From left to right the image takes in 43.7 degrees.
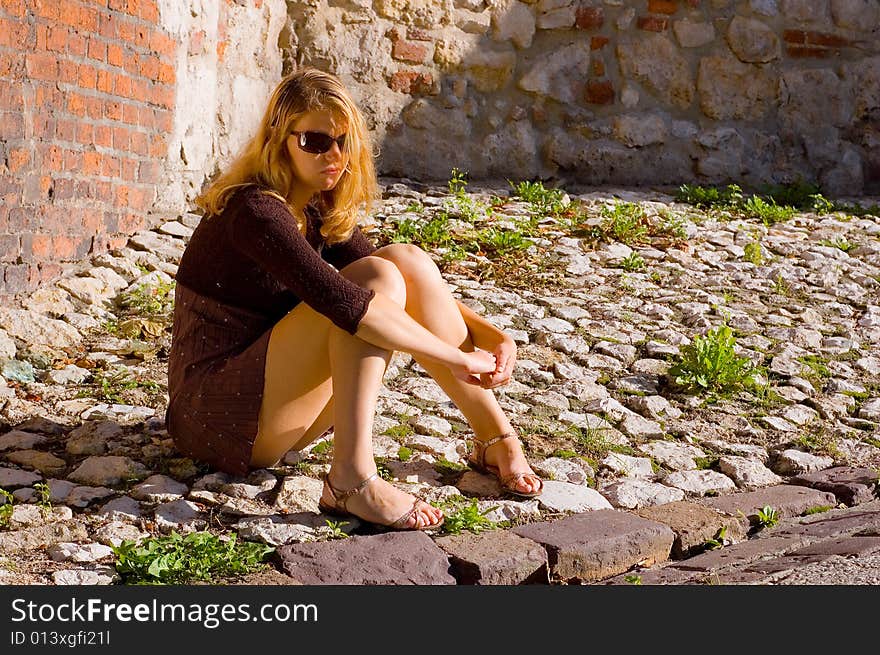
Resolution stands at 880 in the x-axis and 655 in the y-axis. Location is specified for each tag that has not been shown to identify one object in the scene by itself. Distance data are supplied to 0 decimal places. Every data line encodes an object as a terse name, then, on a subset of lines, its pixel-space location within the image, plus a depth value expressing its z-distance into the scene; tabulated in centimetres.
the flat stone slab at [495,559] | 256
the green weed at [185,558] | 242
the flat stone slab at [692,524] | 287
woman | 271
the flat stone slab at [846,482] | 321
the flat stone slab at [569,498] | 300
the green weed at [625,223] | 557
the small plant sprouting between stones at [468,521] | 277
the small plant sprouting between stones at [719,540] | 290
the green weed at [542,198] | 594
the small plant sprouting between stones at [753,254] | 539
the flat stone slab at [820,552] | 259
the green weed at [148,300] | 430
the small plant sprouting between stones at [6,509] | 266
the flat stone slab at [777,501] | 307
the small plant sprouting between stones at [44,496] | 276
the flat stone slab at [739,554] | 271
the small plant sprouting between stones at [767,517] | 302
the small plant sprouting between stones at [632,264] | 518
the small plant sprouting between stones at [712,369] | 392
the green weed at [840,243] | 571
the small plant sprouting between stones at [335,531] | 270
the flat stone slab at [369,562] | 248
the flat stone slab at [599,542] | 267
